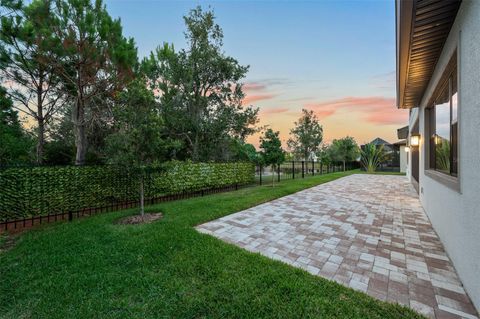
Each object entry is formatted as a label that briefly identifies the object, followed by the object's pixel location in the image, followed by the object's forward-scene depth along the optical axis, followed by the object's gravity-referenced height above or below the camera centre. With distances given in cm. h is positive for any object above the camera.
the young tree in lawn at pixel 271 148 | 1062 +56
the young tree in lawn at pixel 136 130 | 455 +70
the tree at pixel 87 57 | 612 +345
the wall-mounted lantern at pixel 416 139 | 668 +62
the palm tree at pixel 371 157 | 2004 +5
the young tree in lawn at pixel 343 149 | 2306 +98
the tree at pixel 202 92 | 1205 +451
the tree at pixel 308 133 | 3020 +385
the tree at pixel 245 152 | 1120 +39
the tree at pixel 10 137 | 686 +113
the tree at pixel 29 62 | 560 +317
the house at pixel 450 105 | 199 +75
